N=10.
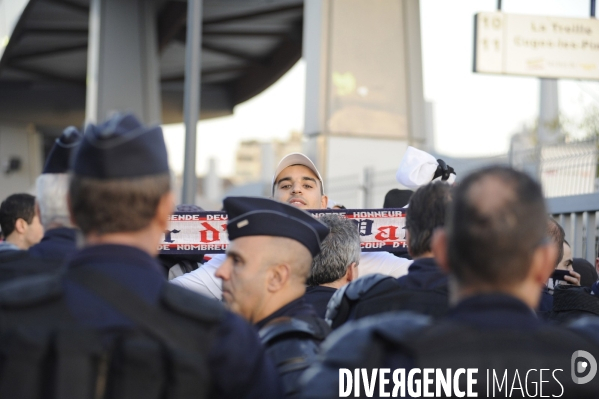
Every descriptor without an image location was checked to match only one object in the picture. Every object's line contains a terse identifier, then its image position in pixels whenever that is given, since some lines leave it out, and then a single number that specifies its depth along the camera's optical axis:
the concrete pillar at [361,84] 15.02
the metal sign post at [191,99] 11.18
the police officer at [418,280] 3.12
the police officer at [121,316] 2.11
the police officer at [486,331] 2.02
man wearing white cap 5.24
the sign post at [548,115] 28.22
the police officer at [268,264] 3.23
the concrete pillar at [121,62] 19.16
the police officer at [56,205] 2.94
